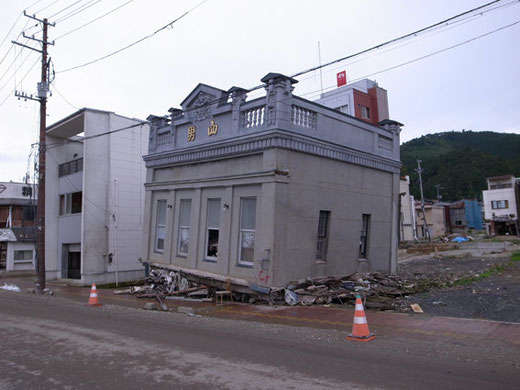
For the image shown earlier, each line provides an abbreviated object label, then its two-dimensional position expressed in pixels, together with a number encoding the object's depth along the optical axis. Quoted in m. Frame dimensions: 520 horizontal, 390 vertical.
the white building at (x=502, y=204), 59.22
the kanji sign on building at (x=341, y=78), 41.19
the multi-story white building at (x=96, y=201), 22.06
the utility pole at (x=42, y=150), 18.34
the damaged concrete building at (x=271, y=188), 11.71
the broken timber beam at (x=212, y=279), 12.20
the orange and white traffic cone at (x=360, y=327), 7.43
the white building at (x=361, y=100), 38.06
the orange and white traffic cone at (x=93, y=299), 13.77
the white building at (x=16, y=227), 35.91
